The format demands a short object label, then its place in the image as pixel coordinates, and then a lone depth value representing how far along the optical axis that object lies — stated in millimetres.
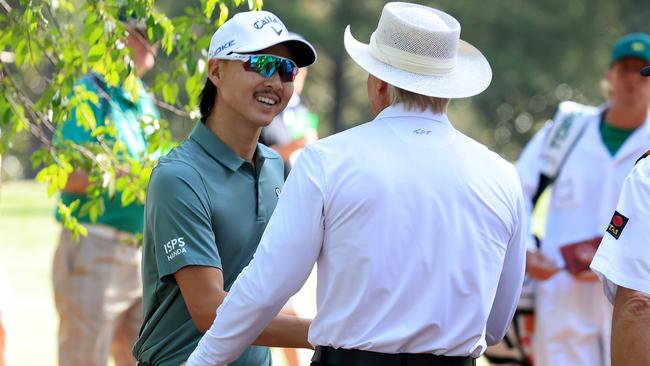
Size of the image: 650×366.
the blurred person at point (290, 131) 16469
